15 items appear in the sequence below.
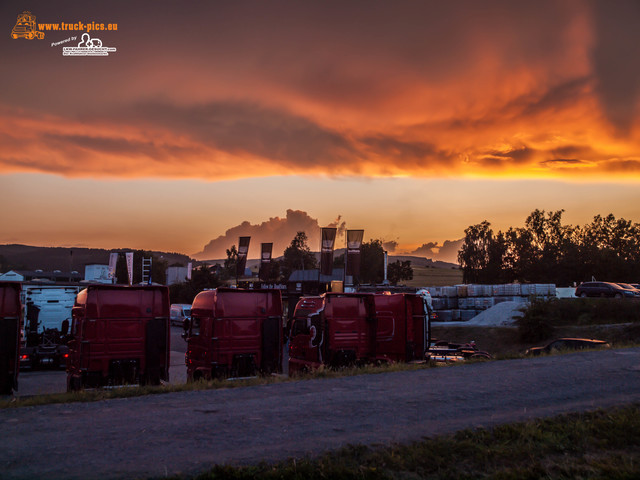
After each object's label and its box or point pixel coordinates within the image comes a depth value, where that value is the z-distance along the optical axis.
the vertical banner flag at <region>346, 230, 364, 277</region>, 50.00
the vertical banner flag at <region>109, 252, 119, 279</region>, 67.94
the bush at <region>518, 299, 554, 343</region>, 41.06
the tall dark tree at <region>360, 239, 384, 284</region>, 135.00
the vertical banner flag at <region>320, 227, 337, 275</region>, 53.66
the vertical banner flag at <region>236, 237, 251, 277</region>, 60.84
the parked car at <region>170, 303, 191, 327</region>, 50.05
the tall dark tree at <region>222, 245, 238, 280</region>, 169.24
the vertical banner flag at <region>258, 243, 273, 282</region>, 60.91
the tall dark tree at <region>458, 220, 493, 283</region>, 116.56
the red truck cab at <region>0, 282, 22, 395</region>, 13.94
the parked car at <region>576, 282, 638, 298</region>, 52.62
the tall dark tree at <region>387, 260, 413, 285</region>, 138.71
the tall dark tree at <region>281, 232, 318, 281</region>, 137.26
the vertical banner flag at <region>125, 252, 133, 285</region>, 58.97
